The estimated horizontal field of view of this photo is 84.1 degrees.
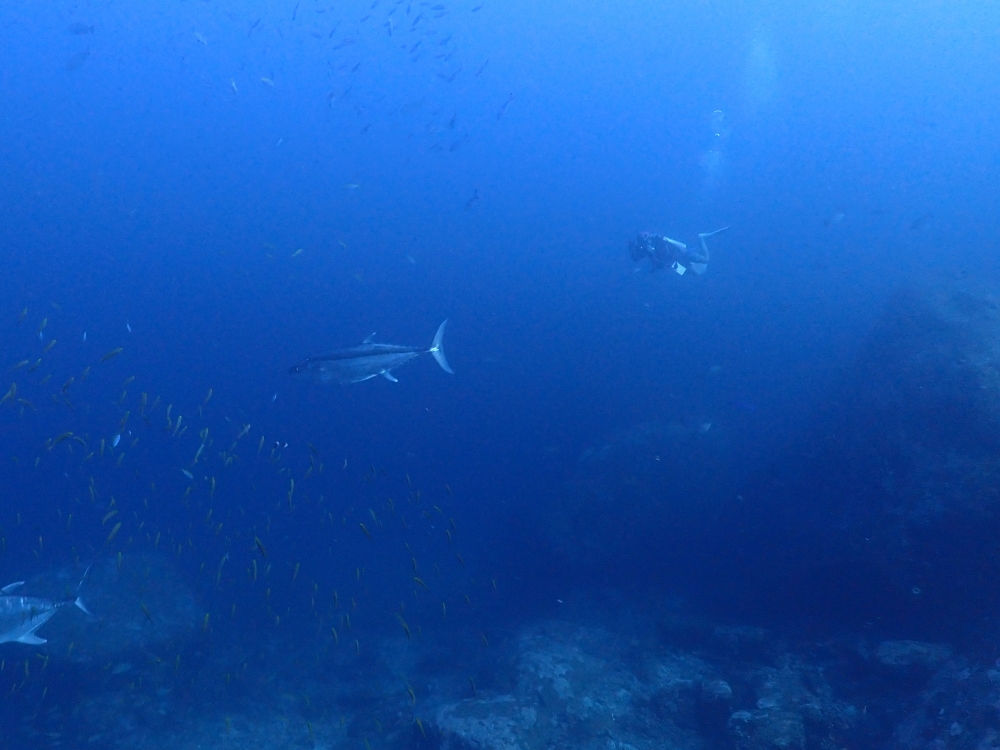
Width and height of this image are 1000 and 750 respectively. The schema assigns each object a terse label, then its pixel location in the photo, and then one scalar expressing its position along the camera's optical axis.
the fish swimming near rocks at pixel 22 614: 5.90
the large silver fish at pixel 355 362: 6.78
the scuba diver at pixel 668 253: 9.46
